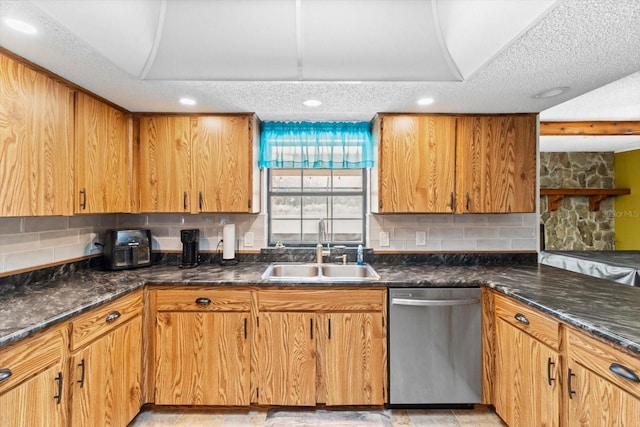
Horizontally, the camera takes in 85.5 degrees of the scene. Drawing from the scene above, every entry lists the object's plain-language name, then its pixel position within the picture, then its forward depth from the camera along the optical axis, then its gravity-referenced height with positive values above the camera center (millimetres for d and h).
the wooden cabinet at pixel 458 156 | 2629 +426
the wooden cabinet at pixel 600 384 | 1197 -660
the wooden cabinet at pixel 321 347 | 2254 -880
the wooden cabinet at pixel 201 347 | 2234 -873
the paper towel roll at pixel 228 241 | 2750 -229
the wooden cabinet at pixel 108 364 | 1620 -797
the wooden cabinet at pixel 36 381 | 1236 -658
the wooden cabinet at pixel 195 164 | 2652 +374
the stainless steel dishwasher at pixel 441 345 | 2236 -862
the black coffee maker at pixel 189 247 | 2680 -269
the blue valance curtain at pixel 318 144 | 2889 +571
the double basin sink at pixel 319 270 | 2729 -462
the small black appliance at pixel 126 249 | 2498 -268
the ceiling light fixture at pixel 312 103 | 2336 +757
